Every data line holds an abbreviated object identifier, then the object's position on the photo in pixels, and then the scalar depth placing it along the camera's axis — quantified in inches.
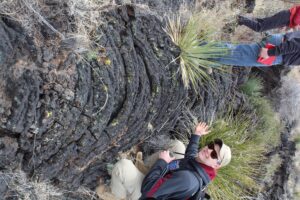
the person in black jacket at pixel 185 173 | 129.0
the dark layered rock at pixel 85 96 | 108.7
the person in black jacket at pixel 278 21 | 169.5
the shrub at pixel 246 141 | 191.2
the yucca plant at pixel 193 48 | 159.8
